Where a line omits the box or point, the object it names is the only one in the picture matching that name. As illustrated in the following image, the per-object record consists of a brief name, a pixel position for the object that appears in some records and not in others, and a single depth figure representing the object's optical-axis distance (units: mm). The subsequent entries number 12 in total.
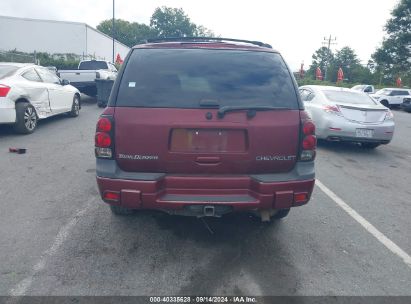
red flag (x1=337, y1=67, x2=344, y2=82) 32431
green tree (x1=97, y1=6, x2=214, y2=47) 86750
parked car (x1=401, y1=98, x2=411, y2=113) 22375
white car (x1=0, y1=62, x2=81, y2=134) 7754
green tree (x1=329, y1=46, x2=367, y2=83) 84162
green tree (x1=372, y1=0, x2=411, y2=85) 43425
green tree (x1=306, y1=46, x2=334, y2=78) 94600
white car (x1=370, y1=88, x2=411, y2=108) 25281
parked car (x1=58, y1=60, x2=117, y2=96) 14445
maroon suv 2975
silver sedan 7684
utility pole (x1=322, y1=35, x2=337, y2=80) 74012
